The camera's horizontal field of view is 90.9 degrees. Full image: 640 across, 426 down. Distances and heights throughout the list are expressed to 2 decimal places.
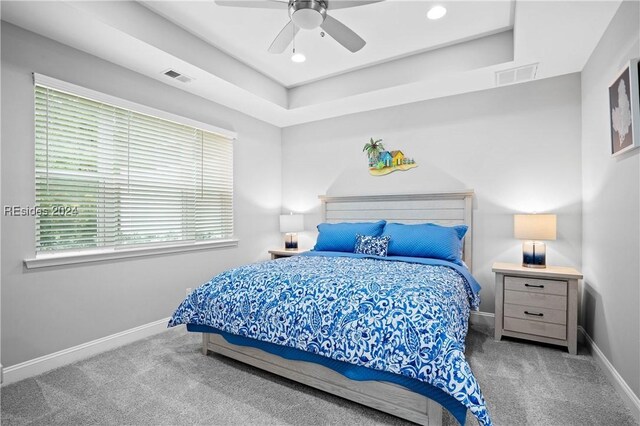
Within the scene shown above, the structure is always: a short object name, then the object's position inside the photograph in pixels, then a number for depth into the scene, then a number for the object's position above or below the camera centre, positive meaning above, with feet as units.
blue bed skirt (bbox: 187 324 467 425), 4.96 -2.97
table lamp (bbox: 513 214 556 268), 9.37 -0.68
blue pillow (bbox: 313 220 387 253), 11.68 -0.85
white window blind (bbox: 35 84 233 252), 8.05 +1.09
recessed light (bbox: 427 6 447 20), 8.21 +5.29
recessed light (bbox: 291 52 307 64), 10.21 +5.08
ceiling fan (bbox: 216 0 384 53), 6.32 +4.11
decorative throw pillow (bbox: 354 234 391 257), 10.75 -1.18
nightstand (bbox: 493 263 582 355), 8.66 -2.67
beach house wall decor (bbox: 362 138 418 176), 12.92 +2.16
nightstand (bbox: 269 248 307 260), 13.89 -1.81
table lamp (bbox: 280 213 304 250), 14.51 -0.70
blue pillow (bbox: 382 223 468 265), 9.94 -0.98
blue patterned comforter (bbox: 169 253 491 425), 5.14 -2.04
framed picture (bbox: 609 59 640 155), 5.91 +2.06
